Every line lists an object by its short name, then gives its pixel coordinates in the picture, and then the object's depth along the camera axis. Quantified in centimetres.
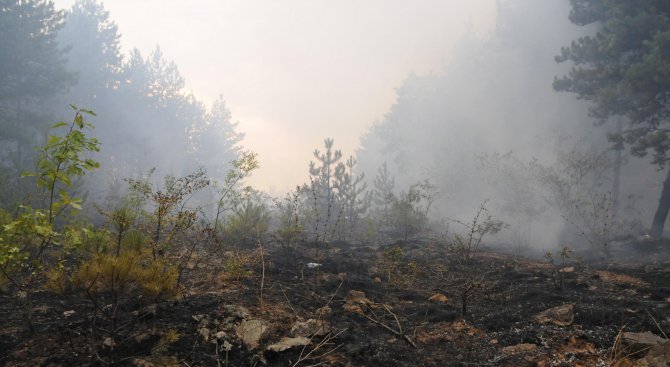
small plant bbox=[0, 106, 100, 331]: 281
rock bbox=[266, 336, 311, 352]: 345
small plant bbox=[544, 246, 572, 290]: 578
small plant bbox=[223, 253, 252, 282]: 537
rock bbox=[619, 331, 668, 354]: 319
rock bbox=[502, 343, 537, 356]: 355
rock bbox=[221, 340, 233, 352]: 341
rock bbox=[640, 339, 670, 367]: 285
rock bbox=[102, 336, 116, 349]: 321
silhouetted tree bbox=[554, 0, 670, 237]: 1223
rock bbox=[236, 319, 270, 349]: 357
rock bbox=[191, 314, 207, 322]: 383
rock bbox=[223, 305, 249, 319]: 403
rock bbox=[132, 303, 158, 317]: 380
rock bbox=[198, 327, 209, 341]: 354
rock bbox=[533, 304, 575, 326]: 412
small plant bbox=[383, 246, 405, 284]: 664
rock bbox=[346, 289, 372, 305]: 514
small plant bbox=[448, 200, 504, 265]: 880
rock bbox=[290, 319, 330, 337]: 381
